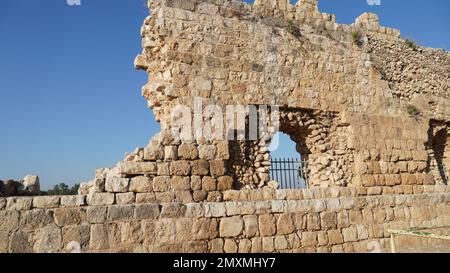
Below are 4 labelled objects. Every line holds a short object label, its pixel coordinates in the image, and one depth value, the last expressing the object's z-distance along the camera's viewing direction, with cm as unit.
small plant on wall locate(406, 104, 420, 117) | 868
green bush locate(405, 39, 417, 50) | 944
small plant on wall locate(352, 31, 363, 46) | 846
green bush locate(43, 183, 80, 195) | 1475
